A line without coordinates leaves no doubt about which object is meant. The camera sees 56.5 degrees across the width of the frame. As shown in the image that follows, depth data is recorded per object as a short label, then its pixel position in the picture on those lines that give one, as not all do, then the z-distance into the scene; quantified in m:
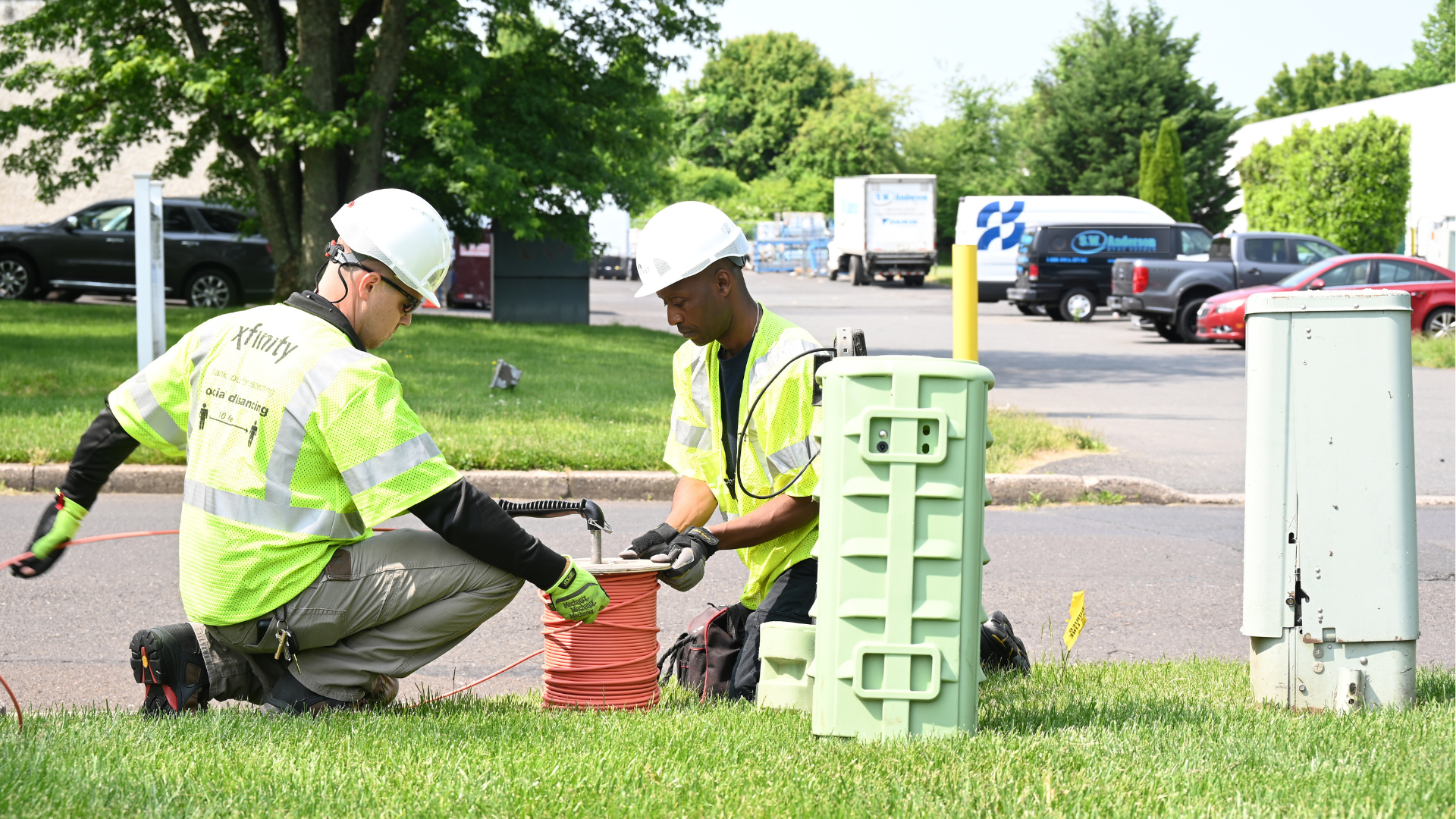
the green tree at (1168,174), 43.88
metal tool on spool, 3.92
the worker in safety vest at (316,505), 3.55
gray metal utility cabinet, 3.76
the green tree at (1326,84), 80.00
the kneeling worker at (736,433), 4.19
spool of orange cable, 4.06
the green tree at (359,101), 18.12
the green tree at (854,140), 64.12
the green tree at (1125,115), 47.91
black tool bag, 4.58
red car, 20.80
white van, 30.92
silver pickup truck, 22.84
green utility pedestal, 3.41
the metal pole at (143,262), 11.17
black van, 28.48
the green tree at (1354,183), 34.19
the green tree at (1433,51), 77.38
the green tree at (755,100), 75.19
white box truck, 41.50
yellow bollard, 8.52
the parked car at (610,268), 50.94
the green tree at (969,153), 56.88
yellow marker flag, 4.56
